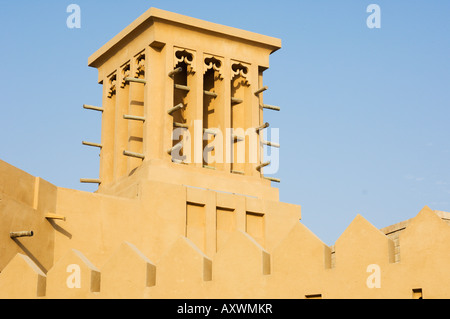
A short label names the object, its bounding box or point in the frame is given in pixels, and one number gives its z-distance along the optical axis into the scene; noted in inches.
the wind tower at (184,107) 1337.4
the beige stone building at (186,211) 742.5
